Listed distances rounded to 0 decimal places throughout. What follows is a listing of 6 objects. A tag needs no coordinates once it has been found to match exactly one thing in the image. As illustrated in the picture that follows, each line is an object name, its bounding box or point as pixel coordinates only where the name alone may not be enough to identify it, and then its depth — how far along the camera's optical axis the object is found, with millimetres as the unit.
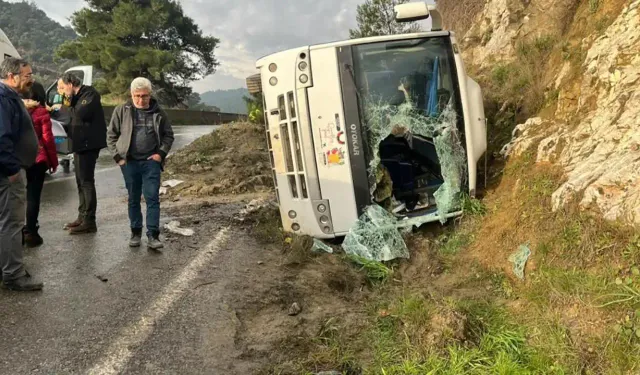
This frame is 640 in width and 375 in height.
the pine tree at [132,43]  35219
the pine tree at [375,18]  25312
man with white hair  5098
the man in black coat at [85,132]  5590
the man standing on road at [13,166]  3920
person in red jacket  5336
